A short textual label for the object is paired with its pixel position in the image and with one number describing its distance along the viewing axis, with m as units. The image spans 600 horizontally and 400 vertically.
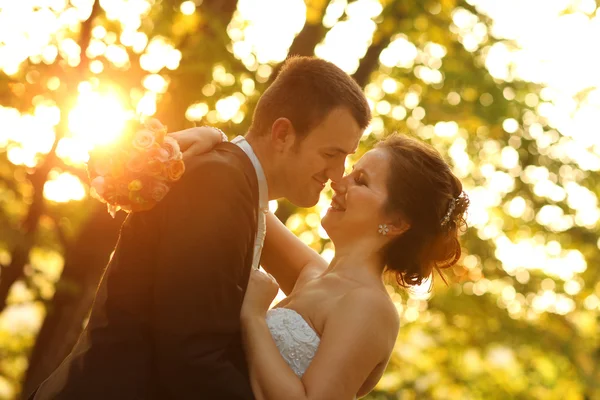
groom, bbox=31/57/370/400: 3.25
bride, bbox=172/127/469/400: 3.63
